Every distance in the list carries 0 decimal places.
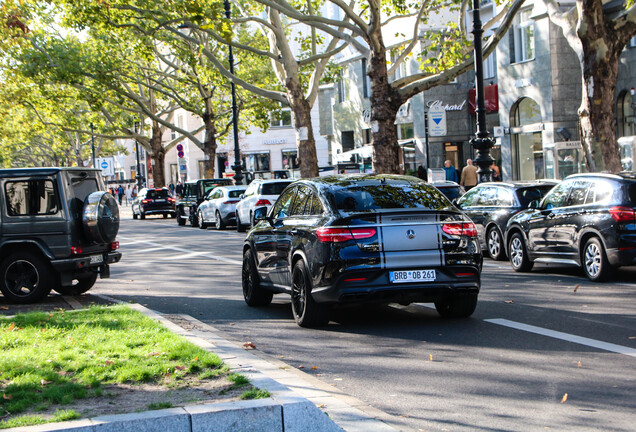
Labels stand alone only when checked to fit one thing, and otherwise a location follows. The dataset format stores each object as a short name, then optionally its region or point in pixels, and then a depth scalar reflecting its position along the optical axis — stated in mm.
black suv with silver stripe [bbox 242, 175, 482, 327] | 9117
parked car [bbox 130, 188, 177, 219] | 46094
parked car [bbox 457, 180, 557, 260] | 16625
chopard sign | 42688
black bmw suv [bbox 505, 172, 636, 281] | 12523
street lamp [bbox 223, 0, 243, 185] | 39906
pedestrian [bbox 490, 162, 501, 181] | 29031
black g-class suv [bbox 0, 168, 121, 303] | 12898
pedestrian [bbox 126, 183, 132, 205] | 83425
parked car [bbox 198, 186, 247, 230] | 30905
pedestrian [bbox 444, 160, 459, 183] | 29969
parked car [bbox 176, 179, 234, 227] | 35312
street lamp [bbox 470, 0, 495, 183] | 20672
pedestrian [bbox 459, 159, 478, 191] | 27203
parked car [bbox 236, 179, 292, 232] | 27844
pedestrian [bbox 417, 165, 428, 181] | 34688
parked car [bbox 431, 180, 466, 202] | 21953
